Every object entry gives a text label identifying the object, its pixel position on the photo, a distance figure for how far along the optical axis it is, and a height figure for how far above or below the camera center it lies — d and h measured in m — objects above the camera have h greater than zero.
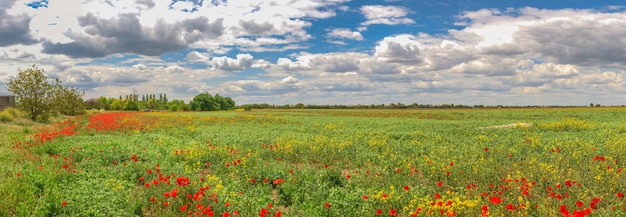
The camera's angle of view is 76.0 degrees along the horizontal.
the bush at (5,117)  38.00 -0.98
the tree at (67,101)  52.54 +0.79
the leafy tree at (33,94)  44.62 +1.47
